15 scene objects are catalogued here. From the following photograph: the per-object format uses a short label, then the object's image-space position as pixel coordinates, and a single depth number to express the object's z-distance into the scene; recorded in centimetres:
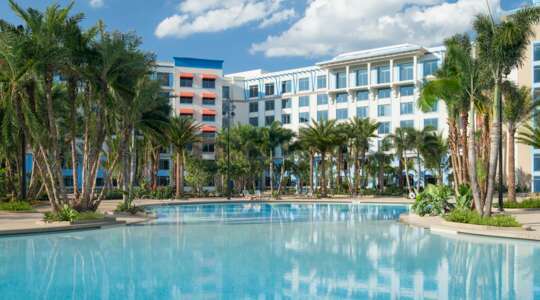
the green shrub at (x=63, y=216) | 2373
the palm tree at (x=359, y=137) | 5981
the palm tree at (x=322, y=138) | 5753
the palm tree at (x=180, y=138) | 5544
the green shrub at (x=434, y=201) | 2938
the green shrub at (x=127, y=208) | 3136
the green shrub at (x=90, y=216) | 2413
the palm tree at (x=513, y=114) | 3522
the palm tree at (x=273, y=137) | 6028
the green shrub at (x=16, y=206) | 3259
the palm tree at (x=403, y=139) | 5994
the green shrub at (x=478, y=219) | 2155
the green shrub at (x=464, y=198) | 2731
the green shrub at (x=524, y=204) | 3447
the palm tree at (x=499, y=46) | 2192
